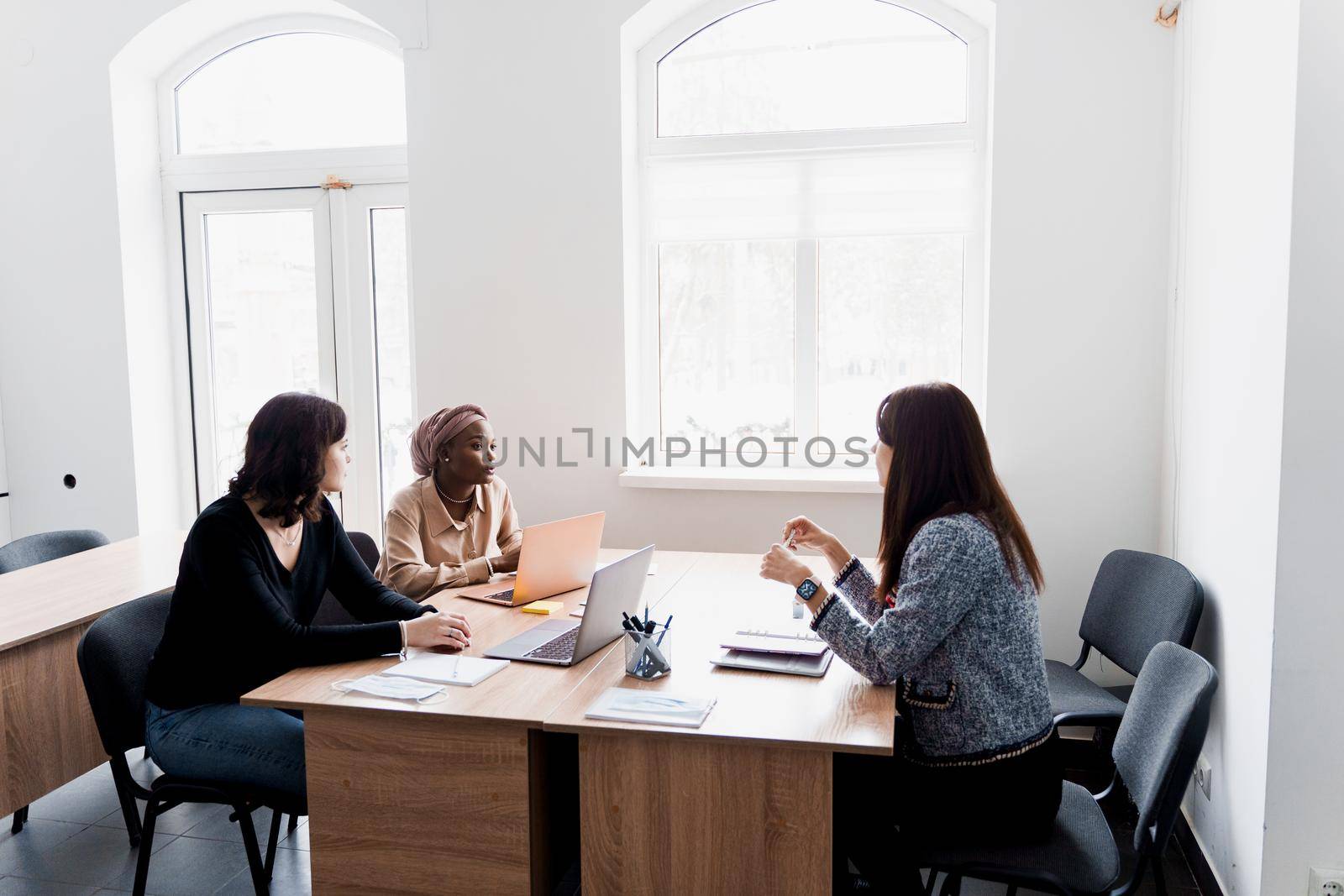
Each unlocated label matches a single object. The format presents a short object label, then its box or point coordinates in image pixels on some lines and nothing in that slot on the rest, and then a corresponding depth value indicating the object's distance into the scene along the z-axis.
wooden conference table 1.78
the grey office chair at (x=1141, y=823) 1.76
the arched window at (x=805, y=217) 3.91
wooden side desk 2.56
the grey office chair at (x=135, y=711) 2.14
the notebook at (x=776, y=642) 2.20
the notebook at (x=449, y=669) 2.05
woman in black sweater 2.16
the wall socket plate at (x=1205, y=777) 2.53
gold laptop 2.63
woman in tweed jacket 1.86
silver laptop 2.14
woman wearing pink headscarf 2.92
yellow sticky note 2.62
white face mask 1.96
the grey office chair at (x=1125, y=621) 2.62
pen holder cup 2.06
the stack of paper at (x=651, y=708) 1.82
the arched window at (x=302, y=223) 4.43
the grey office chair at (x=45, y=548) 3.43
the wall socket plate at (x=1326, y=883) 2.06
